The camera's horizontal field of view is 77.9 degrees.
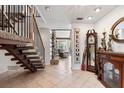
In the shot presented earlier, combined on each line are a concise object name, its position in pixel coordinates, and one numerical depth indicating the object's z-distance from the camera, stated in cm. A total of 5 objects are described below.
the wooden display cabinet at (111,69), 150
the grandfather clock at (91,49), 303
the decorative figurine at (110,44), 225
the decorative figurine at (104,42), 257
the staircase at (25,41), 122
